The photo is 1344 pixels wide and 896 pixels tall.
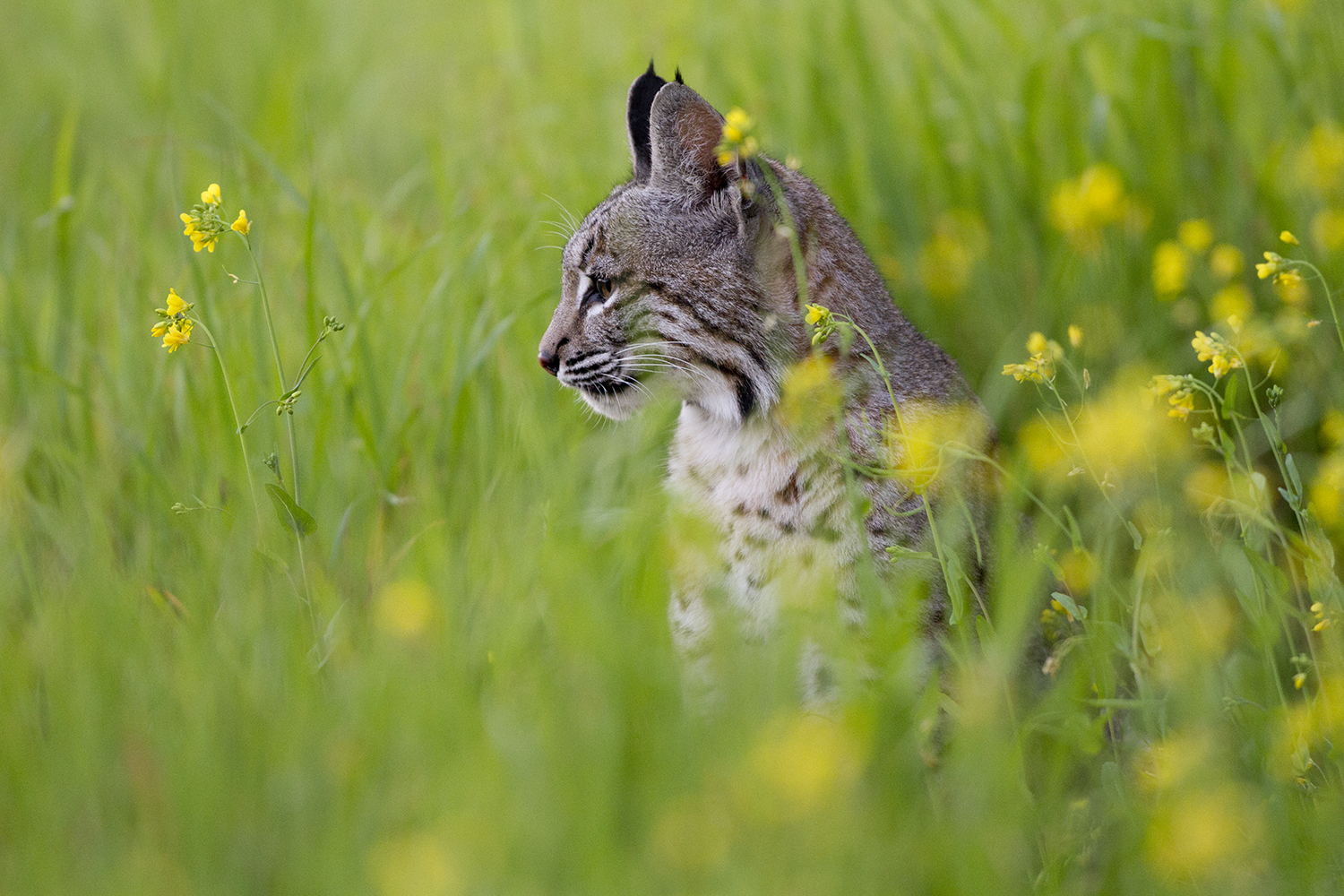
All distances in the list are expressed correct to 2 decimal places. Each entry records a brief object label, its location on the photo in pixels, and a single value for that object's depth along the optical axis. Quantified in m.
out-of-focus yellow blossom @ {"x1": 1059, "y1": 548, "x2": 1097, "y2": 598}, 5.01
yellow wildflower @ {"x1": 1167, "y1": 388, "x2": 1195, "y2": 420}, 5.03
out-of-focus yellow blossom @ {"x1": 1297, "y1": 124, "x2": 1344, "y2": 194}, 8.11
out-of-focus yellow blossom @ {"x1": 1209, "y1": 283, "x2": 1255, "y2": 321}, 7.46
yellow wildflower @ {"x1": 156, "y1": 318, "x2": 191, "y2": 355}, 5.20
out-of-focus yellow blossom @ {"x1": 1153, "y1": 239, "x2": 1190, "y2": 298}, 7.38
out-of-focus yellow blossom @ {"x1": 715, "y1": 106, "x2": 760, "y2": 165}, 4.91
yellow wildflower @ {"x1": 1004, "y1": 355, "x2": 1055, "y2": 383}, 5.12
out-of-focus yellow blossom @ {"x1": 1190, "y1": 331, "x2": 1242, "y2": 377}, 5.06
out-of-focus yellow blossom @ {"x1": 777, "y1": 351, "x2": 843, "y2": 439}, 5.84
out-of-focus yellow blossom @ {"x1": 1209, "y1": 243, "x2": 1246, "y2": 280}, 7.72
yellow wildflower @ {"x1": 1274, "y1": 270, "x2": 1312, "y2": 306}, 5.27
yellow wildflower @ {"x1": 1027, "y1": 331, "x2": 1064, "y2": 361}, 5.07
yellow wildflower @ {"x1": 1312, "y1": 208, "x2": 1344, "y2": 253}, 7.84
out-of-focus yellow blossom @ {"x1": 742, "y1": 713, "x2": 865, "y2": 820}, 3.35
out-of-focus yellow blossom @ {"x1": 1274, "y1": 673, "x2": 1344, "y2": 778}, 4.60
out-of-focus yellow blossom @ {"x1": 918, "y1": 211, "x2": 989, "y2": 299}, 9.30
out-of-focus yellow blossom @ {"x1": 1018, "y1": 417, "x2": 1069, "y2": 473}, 5.46
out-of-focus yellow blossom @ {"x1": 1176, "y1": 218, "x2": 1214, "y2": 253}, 7.39
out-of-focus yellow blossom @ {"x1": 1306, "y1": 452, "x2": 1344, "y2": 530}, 5.14
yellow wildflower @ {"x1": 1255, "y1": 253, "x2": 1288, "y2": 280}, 5.00
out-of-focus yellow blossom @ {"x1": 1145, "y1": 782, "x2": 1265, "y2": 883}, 3.47
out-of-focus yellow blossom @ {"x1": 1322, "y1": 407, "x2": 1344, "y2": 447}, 5.89
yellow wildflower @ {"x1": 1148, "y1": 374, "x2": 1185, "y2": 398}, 4.88
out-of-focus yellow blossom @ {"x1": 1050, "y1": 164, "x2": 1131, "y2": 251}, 7.98
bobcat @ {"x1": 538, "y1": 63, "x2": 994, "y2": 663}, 6.05
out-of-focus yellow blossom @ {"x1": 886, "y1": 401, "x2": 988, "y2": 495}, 5.55
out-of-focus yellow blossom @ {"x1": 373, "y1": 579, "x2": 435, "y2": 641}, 4.67
